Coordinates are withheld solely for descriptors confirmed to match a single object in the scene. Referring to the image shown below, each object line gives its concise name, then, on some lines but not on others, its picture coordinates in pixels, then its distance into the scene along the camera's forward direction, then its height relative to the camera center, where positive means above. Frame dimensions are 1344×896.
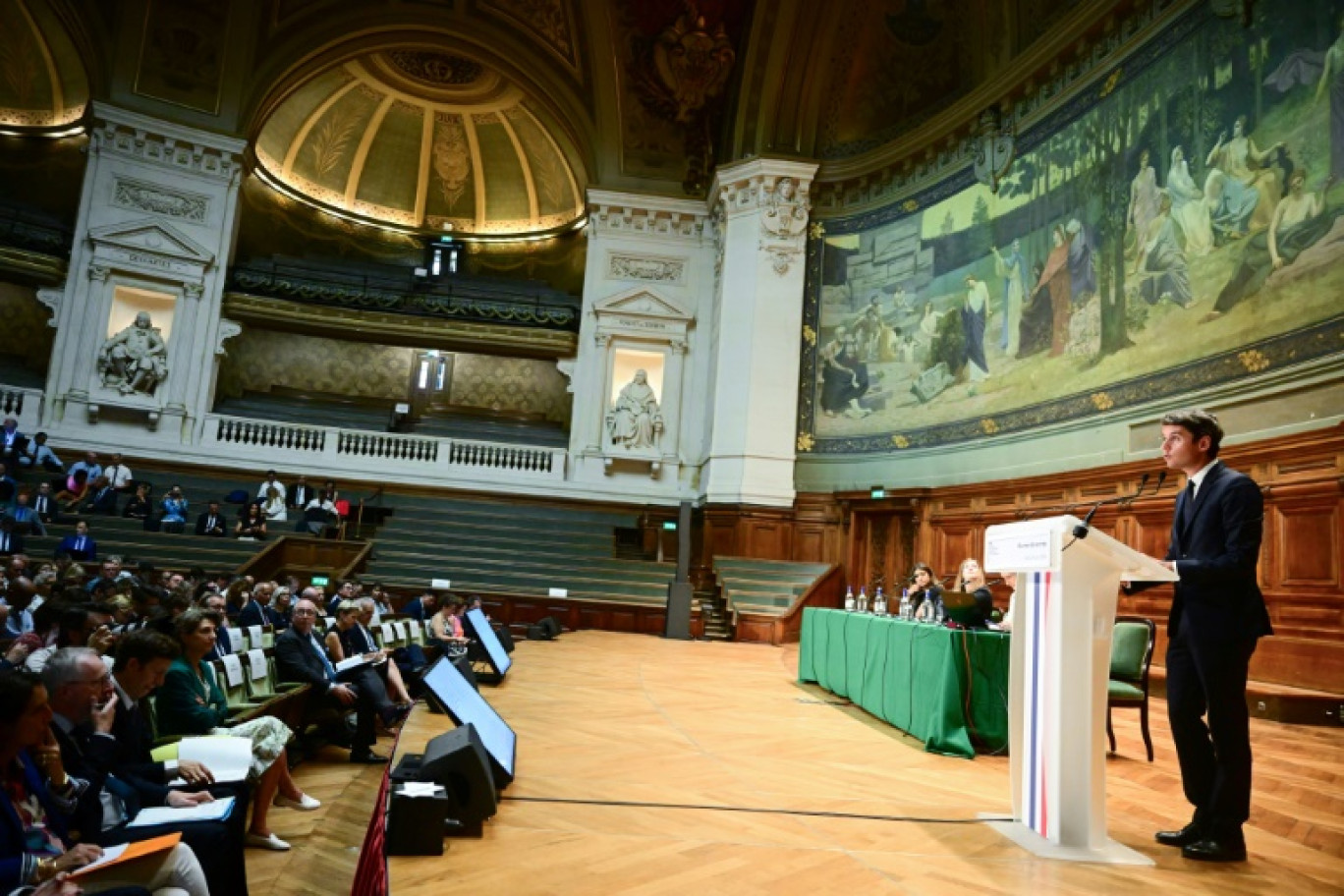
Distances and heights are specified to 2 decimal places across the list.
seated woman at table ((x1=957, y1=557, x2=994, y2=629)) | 5.76 +0.04
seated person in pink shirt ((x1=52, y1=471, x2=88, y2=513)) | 12.77 +0.34
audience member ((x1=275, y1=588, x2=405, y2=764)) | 5.25 -0.85
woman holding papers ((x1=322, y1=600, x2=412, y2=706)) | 6.24 -0.74
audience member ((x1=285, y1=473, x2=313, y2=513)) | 14.81 +0.65
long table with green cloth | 4.70 -0.57
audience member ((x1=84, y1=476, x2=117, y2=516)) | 12.79 +0.26
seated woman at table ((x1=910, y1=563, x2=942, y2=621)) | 6.31 -0.11
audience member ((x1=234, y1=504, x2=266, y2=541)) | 12.73 +0.05
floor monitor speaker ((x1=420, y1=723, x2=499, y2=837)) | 2.78 -0.73
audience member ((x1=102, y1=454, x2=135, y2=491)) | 13.57 +0.67
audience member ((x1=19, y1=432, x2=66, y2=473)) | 13.40 +0.83
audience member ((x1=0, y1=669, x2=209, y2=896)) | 1.97 -0.73
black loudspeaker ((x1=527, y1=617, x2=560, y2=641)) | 10.23 -0.90
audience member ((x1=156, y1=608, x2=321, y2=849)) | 3.60 -0.79
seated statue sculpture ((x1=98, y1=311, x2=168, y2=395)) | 15.14 +2.73
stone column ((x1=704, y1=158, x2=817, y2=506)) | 14.77 +3.88
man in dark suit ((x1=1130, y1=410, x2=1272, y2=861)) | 2.84 -0.12
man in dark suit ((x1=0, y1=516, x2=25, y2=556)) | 9.95 -0.32
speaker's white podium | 2.87 -0.31
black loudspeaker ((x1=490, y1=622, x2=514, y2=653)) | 8.42 -0.84
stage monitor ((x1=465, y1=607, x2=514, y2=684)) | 6.26 -0.69
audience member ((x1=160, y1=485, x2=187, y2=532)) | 12.70 +0.18
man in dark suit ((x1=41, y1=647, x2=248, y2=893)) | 2.44 -0.74
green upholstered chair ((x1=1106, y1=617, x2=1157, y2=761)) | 5.15 -0.33
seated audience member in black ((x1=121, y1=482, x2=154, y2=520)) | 12.95 +0.20
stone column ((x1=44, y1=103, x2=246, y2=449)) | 15.09 +4.41
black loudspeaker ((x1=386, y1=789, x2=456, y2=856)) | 2.59 -0.82
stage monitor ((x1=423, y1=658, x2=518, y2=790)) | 3.25 -0.63
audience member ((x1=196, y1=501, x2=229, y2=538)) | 12.80 +0.03
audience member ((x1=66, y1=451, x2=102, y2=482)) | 13.23 +0.72
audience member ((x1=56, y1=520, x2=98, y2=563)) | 10.62 -0.35
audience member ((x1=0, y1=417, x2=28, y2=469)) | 12.71 +0.98
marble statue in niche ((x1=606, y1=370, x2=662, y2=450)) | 16.66 +2.62
